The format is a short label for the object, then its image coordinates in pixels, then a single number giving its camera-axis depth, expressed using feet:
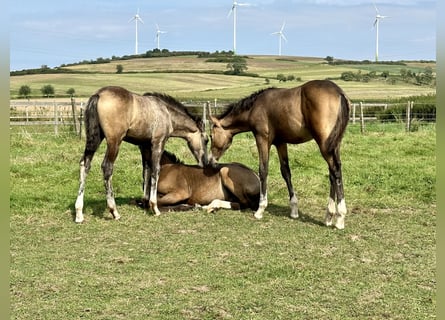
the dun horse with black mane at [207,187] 29.81
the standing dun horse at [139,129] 26.04
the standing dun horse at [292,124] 24.81
